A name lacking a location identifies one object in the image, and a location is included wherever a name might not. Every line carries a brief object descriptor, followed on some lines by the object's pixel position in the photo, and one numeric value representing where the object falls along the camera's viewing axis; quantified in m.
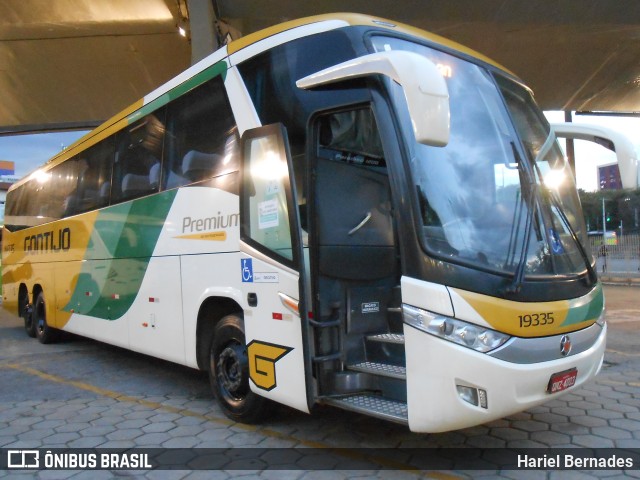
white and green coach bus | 3.45
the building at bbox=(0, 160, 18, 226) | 70.14
